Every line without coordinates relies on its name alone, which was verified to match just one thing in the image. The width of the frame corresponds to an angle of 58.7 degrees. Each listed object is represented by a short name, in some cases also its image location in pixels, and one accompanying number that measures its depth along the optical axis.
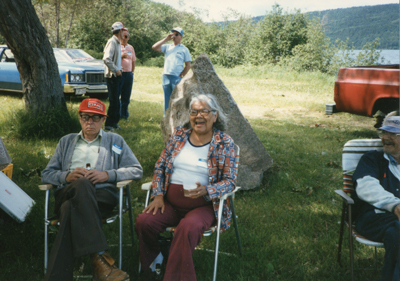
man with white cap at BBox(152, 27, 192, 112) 8.07
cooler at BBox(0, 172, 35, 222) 3.62
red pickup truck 7.15
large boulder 4.76
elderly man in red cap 2.67
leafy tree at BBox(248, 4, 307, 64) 24.16
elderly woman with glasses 2.95
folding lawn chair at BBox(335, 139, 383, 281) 3.19
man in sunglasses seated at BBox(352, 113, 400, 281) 2.58
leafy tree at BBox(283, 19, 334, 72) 21.00
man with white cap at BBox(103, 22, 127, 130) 7.06
